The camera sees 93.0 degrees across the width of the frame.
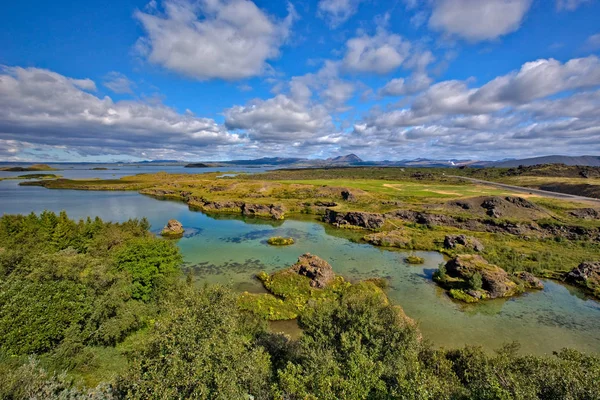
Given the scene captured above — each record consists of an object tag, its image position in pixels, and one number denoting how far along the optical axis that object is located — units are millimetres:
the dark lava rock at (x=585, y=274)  44031
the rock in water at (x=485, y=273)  40188
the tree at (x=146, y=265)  33250
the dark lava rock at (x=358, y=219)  77625
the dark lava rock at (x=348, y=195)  104156
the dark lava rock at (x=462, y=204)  84750
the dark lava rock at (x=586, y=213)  75938
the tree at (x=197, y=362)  13188
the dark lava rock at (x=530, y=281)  43188
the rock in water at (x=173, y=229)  67481
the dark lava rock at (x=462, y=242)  58412
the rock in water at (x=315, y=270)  40416
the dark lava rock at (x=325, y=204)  99138
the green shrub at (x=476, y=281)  40406
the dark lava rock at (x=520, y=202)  80569
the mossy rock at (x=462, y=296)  39031
